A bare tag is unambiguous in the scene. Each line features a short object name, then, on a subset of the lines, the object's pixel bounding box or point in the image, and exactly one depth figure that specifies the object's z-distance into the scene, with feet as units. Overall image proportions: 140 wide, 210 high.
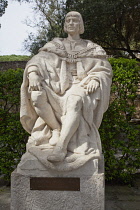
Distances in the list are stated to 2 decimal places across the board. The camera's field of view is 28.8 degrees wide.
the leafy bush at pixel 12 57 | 66.01
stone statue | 9.16
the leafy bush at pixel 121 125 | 14.25
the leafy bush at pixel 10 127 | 14.26
